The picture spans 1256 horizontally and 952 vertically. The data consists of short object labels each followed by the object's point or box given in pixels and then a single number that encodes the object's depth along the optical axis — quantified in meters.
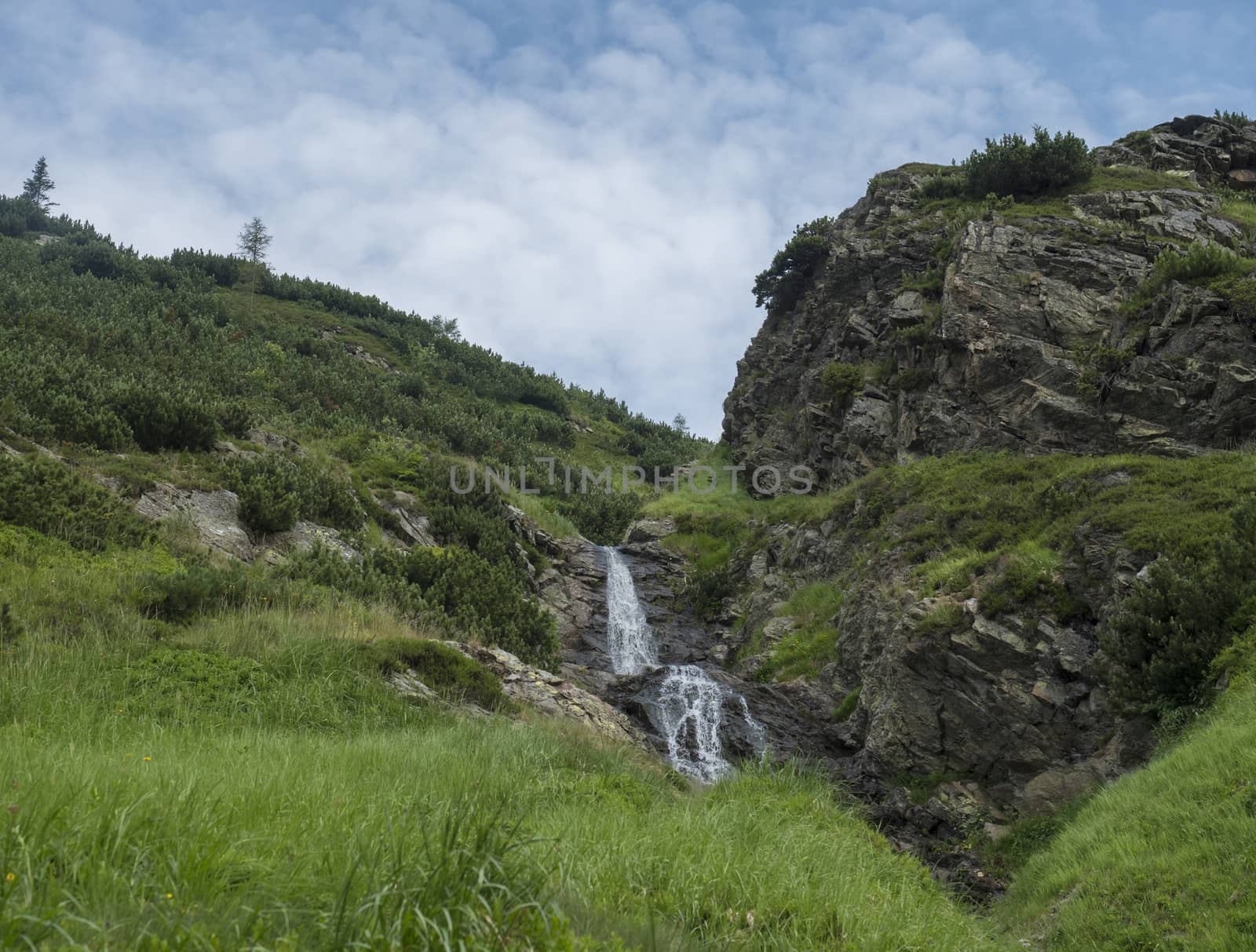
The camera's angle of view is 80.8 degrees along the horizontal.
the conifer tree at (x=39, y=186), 81.19
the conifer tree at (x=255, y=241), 76.88
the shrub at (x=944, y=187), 30.06
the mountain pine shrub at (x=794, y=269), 35.16
